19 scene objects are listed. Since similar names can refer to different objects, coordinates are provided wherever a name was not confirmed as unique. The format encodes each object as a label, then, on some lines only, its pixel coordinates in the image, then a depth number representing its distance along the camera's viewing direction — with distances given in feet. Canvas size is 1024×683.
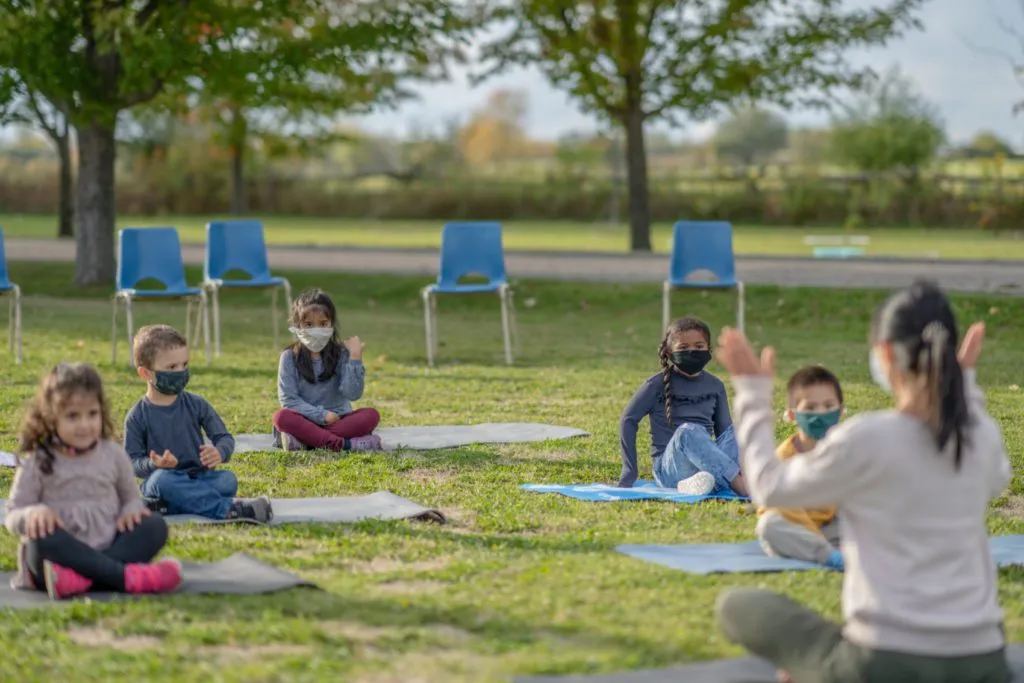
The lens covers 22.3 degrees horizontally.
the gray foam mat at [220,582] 27.66
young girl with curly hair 27.45
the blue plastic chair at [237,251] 77.43
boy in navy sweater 35.28
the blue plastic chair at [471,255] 73.84
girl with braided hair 39.08
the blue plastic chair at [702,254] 74.71
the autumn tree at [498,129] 551.97
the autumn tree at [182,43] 93.87
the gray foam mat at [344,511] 34.95
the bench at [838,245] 134.53
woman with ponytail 20.02
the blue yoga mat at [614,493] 38.00
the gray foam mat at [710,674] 22.52
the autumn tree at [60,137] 142.46
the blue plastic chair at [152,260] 72.98
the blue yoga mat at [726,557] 29.63
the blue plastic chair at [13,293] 68.26
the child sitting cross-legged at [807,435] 30.35
